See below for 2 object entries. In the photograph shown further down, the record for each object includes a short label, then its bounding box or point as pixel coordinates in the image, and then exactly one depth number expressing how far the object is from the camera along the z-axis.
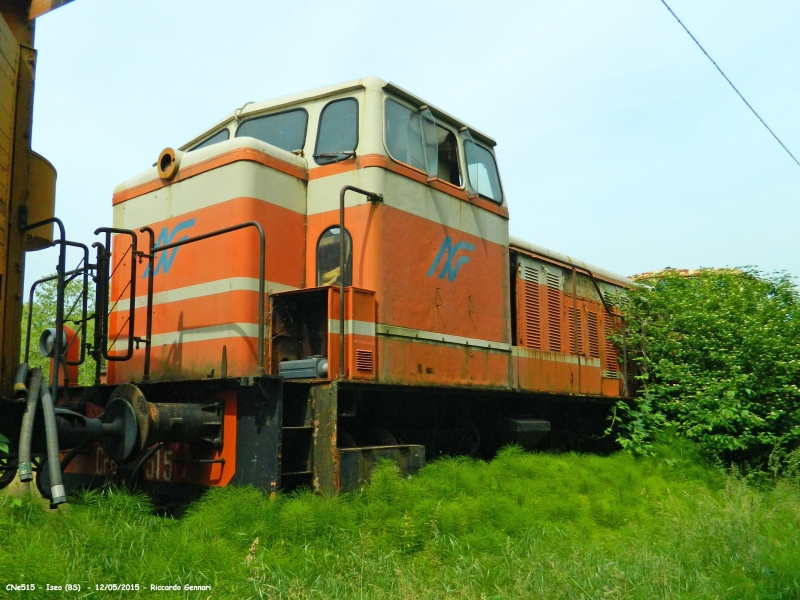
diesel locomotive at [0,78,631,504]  5.28
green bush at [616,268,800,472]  8.61
